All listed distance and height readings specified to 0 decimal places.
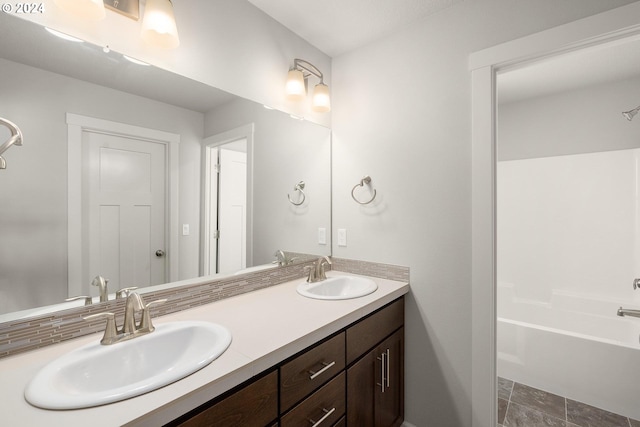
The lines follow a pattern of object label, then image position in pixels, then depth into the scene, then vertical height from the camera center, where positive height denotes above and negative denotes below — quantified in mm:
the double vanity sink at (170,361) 637 -431
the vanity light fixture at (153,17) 1030 +716
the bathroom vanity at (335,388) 821 -639
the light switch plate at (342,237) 1994 -170
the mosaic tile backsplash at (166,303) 885 -375
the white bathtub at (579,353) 1804 -1004
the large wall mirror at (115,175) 911 +151
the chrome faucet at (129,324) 935 -380
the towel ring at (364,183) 1843 +181
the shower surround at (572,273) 1902 -564
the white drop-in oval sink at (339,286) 1615 -436
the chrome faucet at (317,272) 1736 -365
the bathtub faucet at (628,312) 1972 -692
